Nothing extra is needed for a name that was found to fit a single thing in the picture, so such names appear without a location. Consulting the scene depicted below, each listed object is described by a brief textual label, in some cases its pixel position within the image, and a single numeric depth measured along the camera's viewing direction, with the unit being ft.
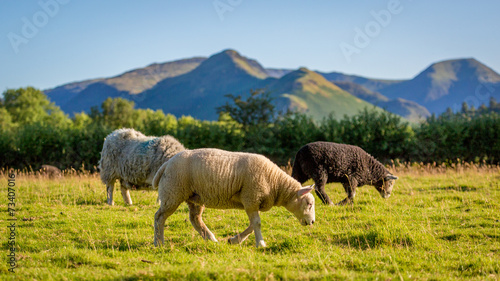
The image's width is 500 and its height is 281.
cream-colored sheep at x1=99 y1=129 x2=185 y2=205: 36.70
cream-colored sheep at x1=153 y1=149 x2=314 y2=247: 23.44
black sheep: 35.60
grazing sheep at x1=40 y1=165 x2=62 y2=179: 62.42
